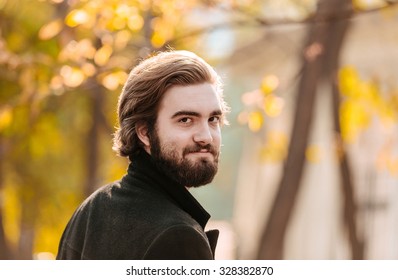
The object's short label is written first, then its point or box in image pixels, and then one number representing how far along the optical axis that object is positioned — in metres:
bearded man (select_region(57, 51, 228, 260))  5.59
